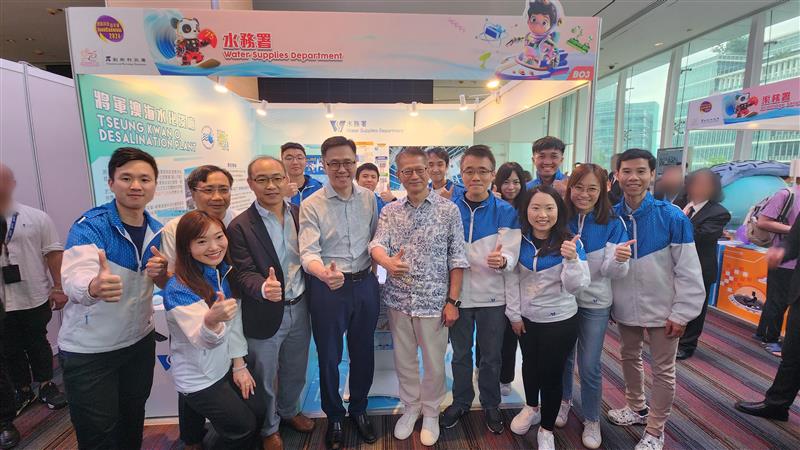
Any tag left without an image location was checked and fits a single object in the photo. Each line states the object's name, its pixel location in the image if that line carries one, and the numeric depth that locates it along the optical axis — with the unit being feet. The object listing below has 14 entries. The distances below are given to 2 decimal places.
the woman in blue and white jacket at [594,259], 6.05
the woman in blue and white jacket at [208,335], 4.70
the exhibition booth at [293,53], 7.53
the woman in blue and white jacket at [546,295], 5.95
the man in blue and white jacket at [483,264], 6.43
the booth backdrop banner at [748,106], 12.23
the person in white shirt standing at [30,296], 7.63
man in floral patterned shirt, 6.28
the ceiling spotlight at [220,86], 13.26
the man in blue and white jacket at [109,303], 4.76
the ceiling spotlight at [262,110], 17.72
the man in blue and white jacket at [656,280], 5.96
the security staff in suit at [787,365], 7.01
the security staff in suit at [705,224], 9.81
